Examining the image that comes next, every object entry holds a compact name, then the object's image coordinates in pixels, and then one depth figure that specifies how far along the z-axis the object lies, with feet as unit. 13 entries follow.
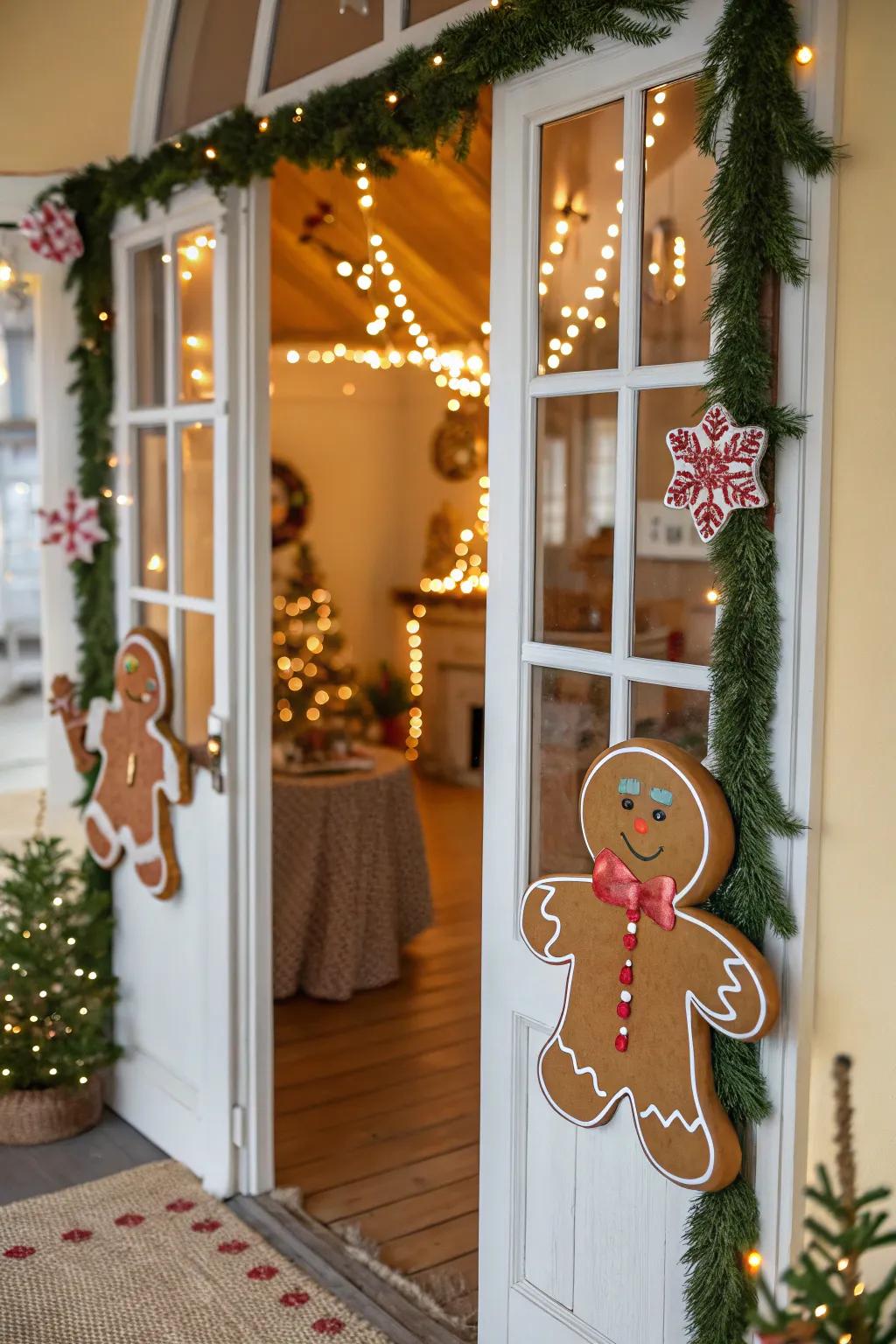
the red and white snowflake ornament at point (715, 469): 6.64
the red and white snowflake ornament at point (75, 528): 12.93
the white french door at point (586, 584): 7.32
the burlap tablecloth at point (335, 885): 15.90
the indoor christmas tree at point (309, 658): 19.54
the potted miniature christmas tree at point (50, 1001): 12.36
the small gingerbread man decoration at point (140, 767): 11.98
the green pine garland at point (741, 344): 6.52
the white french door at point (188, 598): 11.18
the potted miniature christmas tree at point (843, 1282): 5.14
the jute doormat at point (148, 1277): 9.55
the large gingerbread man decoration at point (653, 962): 6.91
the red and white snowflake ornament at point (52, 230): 12.44
